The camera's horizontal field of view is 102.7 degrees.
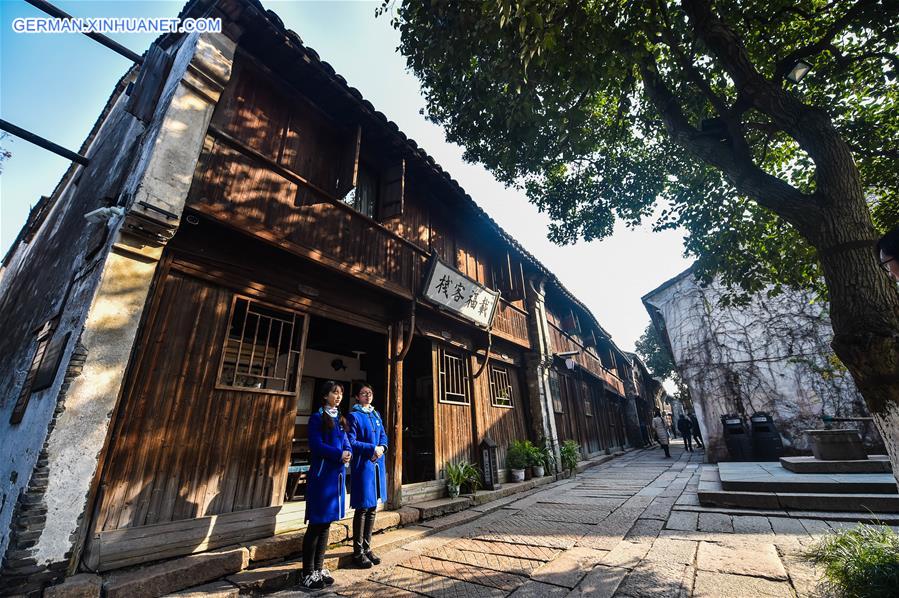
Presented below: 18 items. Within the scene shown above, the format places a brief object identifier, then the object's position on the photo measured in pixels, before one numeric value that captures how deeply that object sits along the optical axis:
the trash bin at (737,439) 12.38
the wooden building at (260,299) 3.54
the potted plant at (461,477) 6.85
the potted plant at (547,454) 9.69
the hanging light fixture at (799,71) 4.90
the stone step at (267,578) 3.30
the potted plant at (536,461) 9.22
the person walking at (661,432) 15.86
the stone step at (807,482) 5.36
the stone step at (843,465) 6.52
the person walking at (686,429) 18.34
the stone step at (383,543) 3.98
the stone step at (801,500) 4.90
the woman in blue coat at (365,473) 4.05
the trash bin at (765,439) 12.00
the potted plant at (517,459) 8.80
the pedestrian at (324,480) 3.53
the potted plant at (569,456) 10.67
